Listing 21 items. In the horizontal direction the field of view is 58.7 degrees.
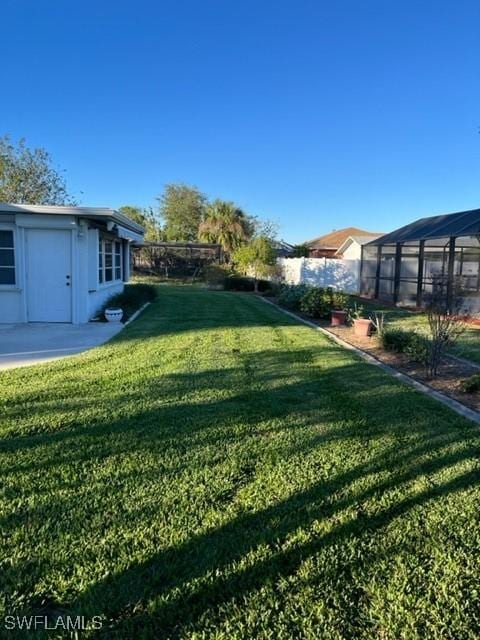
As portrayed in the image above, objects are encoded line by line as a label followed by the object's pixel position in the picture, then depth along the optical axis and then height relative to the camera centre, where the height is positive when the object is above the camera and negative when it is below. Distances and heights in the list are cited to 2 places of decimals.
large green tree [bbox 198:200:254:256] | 30.67 +3.50
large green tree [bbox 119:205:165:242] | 42.41 +5.59
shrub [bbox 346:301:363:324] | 10.26 -0.97
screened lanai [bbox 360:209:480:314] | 12.91 +0.79
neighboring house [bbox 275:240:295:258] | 31.67 +2.16
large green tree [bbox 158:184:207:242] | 43.03 +6.35
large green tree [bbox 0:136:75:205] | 24.75 +5.63
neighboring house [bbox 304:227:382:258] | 44.00 +4.16
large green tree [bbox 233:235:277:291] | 23.19 +1.00
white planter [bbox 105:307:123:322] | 10.43 -1.04
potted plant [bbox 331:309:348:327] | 10.98 -1.04
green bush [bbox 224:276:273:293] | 23.39 -0.47
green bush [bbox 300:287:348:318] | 12.05 -0.70
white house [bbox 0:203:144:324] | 9.72 +0.21
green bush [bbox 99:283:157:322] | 11.98 -0.83
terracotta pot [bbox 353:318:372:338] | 9.14 -1.06
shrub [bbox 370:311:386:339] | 8.02 -0.98
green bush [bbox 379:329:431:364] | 6.76 -1.10
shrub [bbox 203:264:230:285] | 24.59 +0.03
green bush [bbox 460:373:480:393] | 5.40 -1.32
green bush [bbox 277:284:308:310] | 13.86 -0.68
